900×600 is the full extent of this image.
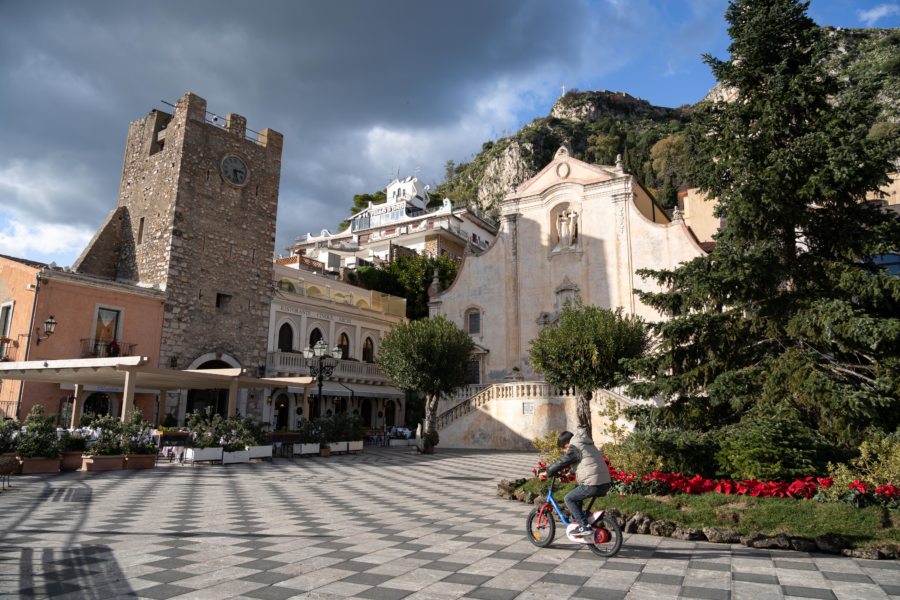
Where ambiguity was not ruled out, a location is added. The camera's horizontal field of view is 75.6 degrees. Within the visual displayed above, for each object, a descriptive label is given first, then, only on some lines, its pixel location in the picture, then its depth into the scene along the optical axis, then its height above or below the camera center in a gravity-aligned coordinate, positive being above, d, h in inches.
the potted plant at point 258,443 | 824.3 -40.4
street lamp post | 909.8 +97.4
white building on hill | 2250.2 +804.6
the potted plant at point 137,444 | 683.4 -35.6
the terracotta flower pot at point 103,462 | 643.5 -53.5
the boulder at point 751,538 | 305.0 -61.6
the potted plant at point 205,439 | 745.0 -31.7
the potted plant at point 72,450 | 651.5 -41.1
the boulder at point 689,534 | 323.3 -63.1
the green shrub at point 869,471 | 344.5 -30.8
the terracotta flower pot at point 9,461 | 504.7 -41.7
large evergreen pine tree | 456.1 +138.8
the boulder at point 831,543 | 287.7 -60.0
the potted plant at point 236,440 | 783.0 -34.4
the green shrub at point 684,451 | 436.8 -23.9
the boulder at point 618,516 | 352.5 -59.0
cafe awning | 714.2 +53.0
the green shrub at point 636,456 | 426.6 -28.1
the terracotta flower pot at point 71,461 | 650.8 -52.2
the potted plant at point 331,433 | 993.5 -29.3
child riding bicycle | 285.0 -27.7
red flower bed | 341.1 -43.2
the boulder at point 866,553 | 278.2 -63.0
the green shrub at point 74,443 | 663.8 -33.4
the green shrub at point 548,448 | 488.1 -25.6
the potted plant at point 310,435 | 956.6 -32.1
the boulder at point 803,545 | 293.6 -62.3
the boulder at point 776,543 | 297.9 -62.4
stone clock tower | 1165.7 +376.5
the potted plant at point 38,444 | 605.9 -32.2
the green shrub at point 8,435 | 605.3 -22.5
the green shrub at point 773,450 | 395.9 -20.7
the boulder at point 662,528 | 332.5 -62.0
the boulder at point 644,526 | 341.1 -62.1
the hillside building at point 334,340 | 1338.6 +187.0
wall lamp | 934.7 +138.4
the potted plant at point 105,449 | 645.9 -39.5
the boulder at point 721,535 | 312.0 -61.9
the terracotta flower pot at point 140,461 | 678.7 -54.4
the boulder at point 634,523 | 344.5 -60.9
